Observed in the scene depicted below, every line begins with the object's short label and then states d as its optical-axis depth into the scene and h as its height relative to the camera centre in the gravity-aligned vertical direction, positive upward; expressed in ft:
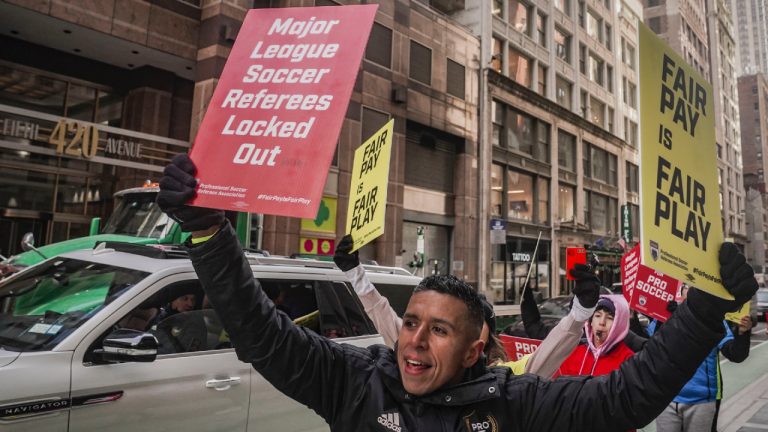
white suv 9.93 -2.04
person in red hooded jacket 12.62 -1.73
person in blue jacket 14.03 -3.49
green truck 24.64 +1.29
